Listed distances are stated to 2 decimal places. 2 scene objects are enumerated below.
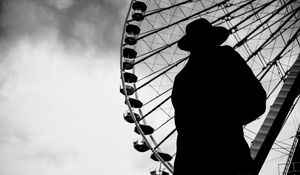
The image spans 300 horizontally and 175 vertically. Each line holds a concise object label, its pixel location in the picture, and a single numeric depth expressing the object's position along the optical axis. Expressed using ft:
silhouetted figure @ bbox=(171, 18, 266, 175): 4.98
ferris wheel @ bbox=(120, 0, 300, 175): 27.20
